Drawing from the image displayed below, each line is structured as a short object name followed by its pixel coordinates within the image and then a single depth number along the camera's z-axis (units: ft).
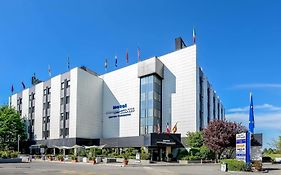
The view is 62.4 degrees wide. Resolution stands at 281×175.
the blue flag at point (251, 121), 76.62
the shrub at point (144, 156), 117.25
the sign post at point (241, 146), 78.52
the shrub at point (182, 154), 125.80
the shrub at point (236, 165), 76.04
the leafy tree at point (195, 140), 125.49
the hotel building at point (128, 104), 135.22
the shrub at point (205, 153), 122.41
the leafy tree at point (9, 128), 180.05
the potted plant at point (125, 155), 121.93
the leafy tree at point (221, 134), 108.71
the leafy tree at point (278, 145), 189.07
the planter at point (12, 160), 104.62
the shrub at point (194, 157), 119.50
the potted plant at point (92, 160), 111.69
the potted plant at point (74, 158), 123.71
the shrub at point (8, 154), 109.78
